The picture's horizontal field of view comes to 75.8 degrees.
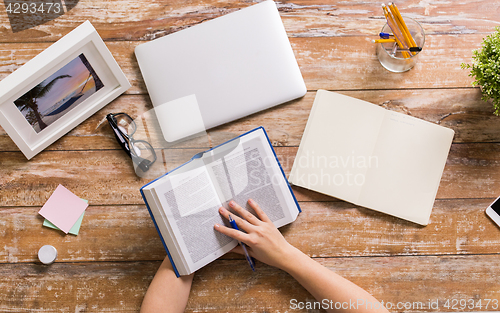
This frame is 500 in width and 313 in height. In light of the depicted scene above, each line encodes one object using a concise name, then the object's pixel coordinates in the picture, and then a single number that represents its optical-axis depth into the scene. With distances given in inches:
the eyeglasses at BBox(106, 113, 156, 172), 40.2
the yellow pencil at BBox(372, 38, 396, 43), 38.4
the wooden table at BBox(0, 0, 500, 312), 40.7
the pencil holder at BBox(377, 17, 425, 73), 39.3
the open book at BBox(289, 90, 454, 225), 40.6
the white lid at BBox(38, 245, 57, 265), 39.5
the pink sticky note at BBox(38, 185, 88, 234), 40.3
